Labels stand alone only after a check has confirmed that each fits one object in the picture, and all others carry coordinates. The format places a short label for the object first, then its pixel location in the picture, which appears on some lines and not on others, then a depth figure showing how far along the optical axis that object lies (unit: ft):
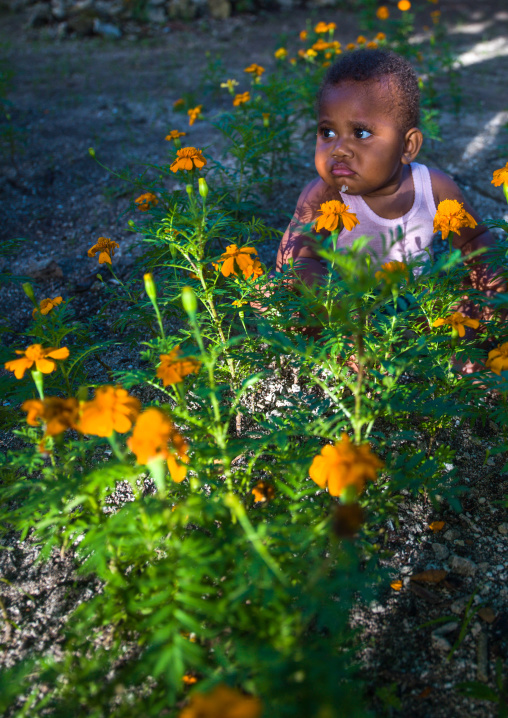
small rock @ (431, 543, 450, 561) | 2.71
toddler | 3.16
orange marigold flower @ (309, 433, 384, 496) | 2.11
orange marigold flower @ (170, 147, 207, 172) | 3.02
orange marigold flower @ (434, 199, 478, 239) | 2.87
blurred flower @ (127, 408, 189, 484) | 2.10
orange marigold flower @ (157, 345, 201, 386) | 2.33
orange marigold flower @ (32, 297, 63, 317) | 2.86
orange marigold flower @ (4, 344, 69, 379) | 2.46
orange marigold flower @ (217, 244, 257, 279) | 2.81
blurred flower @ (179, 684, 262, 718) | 1.54
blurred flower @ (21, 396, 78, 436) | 2.25
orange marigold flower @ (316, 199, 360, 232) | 2.82
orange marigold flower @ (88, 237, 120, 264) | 3.03
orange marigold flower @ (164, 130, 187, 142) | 3.47
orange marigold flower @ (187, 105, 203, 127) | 3.76
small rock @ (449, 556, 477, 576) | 2.66
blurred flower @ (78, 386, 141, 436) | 2.25
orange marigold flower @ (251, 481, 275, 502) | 2.44
